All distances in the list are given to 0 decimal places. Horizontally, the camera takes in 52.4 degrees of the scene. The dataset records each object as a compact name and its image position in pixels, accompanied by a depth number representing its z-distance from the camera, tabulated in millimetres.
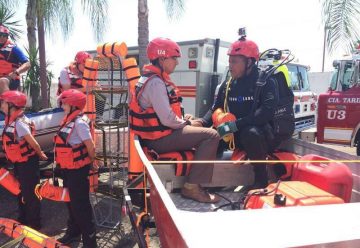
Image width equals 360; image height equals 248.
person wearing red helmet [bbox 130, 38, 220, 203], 3252
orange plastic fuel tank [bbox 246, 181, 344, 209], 2172
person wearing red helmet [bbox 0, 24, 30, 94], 5512
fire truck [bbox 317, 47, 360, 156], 7516
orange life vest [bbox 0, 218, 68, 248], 3193
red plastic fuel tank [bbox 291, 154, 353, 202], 2607
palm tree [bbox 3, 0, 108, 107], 8453
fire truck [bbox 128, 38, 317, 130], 8727
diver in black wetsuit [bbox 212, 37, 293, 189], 3436
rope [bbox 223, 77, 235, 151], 3652
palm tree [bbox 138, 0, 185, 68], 8648
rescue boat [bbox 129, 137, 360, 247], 1276
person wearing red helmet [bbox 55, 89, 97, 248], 3639
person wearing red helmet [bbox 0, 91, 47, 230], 4141
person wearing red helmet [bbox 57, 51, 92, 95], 5523
